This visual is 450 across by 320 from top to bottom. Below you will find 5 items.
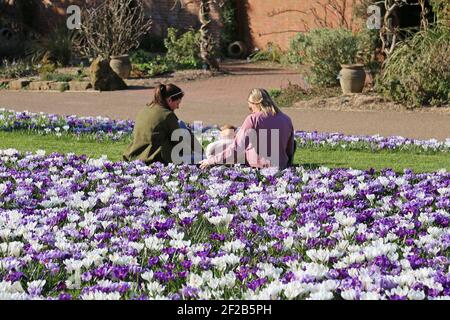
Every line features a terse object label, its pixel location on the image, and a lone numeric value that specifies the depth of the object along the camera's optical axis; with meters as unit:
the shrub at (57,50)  23.72
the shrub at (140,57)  23.06
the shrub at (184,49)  23.10
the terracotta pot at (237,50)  27.58
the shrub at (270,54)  25.81
